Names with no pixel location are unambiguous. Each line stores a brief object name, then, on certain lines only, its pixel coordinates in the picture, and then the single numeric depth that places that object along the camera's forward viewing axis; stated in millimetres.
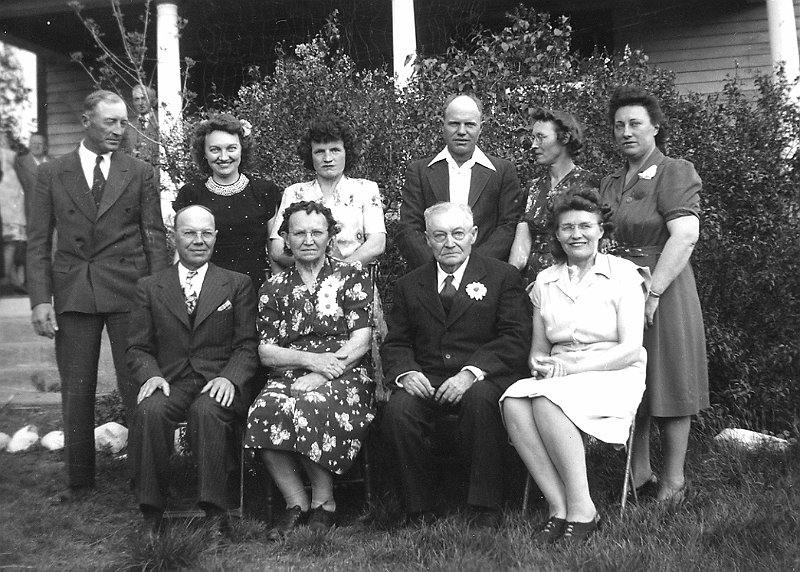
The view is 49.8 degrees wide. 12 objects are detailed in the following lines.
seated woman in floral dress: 3959
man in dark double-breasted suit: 4555
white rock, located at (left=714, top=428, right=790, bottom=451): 4691
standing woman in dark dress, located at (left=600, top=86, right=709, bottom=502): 3996
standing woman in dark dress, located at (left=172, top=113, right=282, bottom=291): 4656
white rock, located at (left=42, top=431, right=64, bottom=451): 5160
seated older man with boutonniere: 3910
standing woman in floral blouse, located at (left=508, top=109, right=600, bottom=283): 4410
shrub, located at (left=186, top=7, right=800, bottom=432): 5367
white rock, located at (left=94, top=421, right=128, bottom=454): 5547
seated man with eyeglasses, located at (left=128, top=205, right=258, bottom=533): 3969
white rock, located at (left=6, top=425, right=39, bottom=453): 4535
